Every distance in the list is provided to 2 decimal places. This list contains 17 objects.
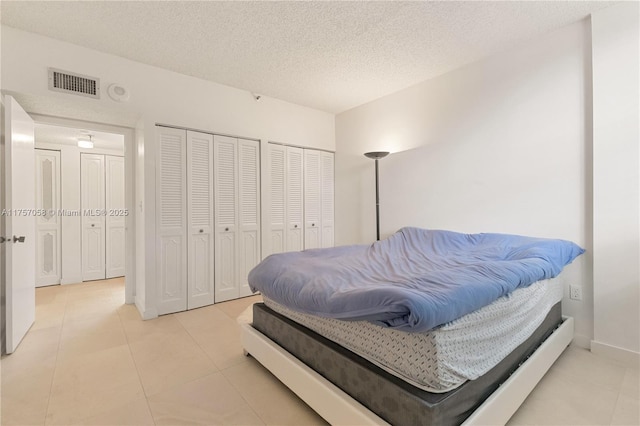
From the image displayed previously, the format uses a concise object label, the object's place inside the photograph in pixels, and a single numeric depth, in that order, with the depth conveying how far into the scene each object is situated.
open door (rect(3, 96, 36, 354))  2.21
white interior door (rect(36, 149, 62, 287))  4.22
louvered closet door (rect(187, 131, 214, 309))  3.23
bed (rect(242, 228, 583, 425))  1.13
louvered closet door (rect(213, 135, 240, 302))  3.43
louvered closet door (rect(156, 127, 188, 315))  3.04
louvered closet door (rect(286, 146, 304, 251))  4.01
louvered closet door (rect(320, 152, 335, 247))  4.40
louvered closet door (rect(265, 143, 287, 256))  3.84
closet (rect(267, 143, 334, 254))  3.89
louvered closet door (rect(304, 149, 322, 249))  4.19
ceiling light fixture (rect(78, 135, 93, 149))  3.99
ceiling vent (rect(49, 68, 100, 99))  2.51
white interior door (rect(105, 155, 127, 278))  4.75
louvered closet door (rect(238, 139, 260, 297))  3.60
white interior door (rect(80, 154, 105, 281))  4.55
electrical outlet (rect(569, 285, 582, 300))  2.33
